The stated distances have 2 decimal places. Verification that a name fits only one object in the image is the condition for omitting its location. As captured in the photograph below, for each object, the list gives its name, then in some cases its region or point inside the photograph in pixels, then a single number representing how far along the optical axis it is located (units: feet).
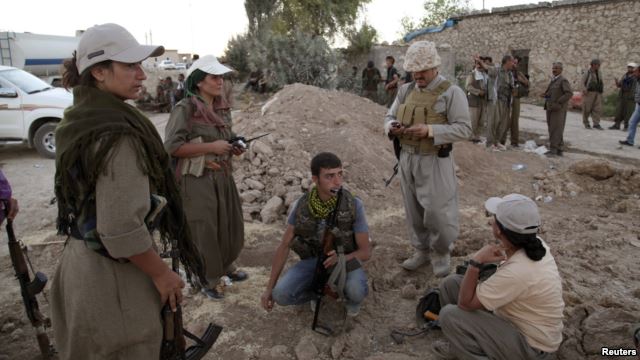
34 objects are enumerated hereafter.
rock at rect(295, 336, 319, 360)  9.38
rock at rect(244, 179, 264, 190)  19.44
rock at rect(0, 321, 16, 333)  10.93
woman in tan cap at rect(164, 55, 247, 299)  10.23
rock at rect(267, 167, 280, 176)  19.99
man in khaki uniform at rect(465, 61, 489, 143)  29.48
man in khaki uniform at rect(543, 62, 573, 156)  27.99
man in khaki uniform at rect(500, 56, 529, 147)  30.19
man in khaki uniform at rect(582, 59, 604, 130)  36.60
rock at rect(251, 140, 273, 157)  21.14
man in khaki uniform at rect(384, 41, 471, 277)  11.21
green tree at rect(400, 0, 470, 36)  111.86
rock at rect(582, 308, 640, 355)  8.69
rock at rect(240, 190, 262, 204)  18.71
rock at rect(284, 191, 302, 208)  18.16
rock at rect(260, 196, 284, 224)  17.38
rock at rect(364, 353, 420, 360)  9.08
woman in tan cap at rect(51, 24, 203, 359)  5.01
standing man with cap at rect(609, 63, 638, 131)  36.65
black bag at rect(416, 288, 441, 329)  10.05
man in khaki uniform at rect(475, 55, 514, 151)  29.48
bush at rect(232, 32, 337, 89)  44.65
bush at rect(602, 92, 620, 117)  44.48
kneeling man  9.93
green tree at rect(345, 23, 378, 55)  58.34
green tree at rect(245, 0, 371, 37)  59.52
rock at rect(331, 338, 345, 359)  9.45
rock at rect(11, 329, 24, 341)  10.61
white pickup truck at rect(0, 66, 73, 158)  28.78
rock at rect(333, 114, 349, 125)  25.57
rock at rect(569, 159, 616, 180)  22.22
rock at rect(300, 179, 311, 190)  19.07
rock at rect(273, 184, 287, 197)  18.81
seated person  7.54
